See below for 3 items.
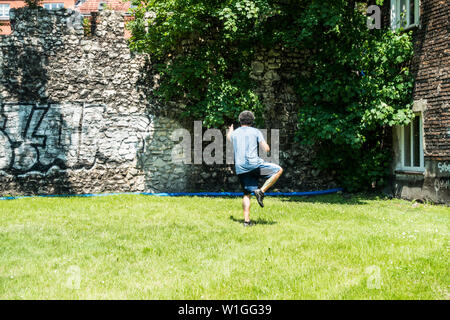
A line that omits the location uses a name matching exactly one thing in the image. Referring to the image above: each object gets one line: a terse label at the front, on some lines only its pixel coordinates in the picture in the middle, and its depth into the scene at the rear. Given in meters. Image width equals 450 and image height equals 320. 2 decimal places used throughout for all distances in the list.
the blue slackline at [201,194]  10.77
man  6.88
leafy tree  10.23
